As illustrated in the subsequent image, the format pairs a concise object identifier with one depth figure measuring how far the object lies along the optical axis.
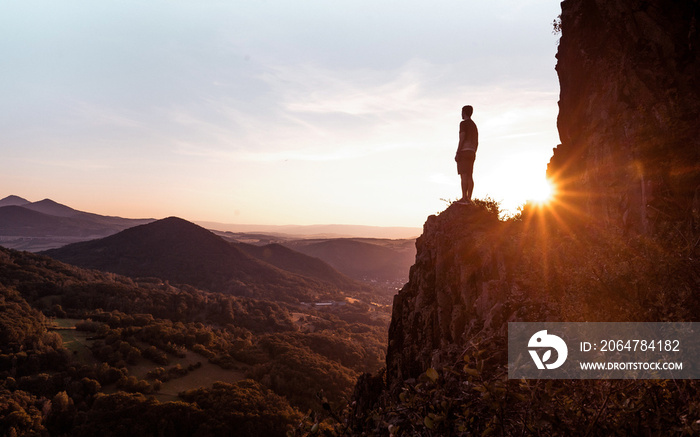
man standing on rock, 14.18
